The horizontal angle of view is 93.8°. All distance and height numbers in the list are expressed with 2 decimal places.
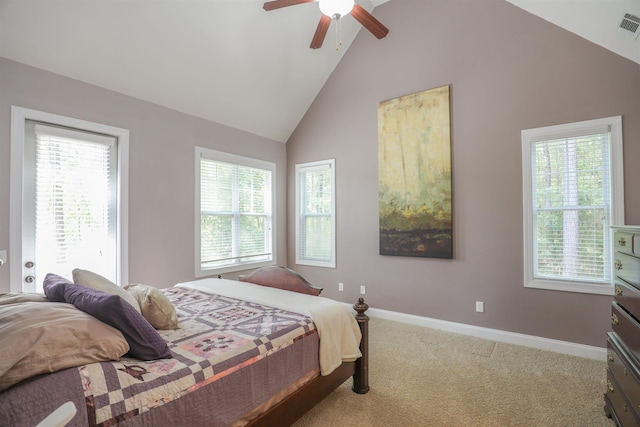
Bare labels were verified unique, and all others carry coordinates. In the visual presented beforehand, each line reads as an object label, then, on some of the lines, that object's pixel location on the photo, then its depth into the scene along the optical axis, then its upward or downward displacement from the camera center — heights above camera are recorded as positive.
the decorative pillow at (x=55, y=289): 1.65 -0.40
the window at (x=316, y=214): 4.62 +0.05
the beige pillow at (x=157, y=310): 1.73 -0.54
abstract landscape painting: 3.60 +0.52
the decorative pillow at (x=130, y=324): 1.35 -0.48
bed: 1.05 -0.67
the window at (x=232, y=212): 3.95 +0.07
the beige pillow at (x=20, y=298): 1.59 -0.43
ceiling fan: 2.22 +1.67
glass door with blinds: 2.57 +0.15
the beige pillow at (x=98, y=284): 1.70 -0.37
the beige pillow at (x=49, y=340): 1.03 -0.47
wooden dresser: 1.55 -0.70
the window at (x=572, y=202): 2.77 +0.12
